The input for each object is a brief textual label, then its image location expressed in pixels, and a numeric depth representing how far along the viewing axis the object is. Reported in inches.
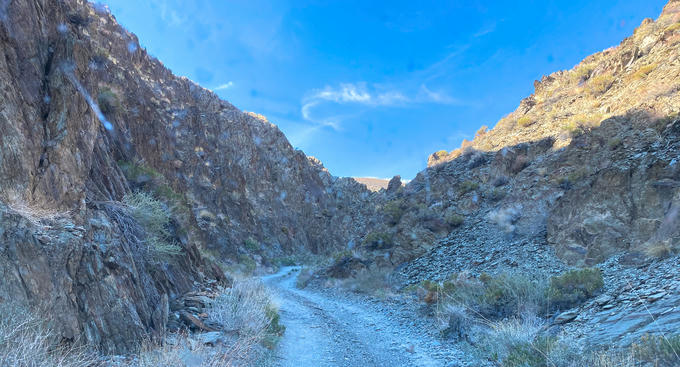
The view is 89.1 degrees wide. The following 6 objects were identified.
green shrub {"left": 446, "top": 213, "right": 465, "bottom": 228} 701.3
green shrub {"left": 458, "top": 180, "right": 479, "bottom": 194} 786.2
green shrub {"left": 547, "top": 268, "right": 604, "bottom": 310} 280.7
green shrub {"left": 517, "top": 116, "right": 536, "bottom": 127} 908.6
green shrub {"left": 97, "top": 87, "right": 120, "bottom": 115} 609.3
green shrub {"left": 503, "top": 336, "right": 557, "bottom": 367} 195.0
